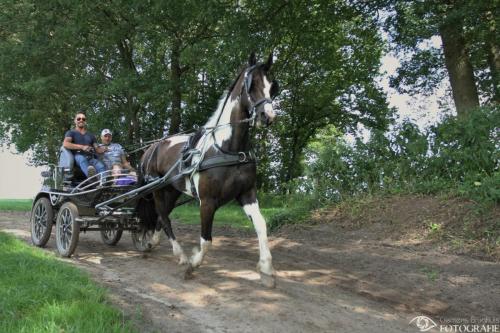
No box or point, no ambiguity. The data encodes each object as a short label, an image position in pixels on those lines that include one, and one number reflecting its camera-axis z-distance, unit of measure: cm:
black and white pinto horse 543
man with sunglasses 819
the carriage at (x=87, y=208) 761
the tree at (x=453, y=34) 1102
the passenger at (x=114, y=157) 857
